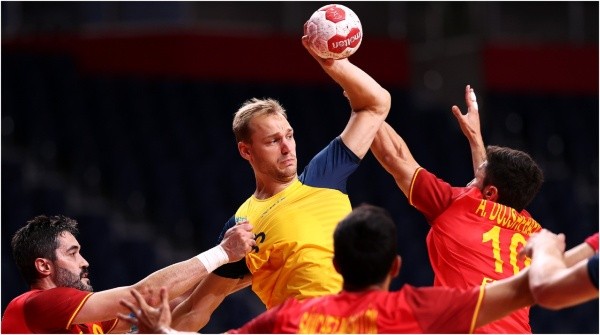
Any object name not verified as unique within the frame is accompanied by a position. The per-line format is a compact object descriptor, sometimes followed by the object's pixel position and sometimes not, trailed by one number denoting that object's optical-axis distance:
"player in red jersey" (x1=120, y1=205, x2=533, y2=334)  8.46
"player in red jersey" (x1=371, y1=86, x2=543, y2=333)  11.62
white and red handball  11.13
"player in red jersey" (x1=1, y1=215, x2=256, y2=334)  10.87
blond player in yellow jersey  10.93
